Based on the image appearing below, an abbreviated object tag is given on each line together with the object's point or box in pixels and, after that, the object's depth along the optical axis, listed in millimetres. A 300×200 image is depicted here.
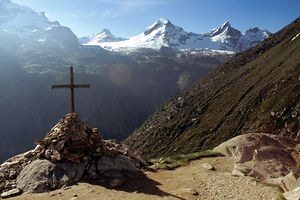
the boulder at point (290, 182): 10383
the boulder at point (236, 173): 13115
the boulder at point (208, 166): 14806
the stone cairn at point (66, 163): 13539
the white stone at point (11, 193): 12656
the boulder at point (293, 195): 9261
